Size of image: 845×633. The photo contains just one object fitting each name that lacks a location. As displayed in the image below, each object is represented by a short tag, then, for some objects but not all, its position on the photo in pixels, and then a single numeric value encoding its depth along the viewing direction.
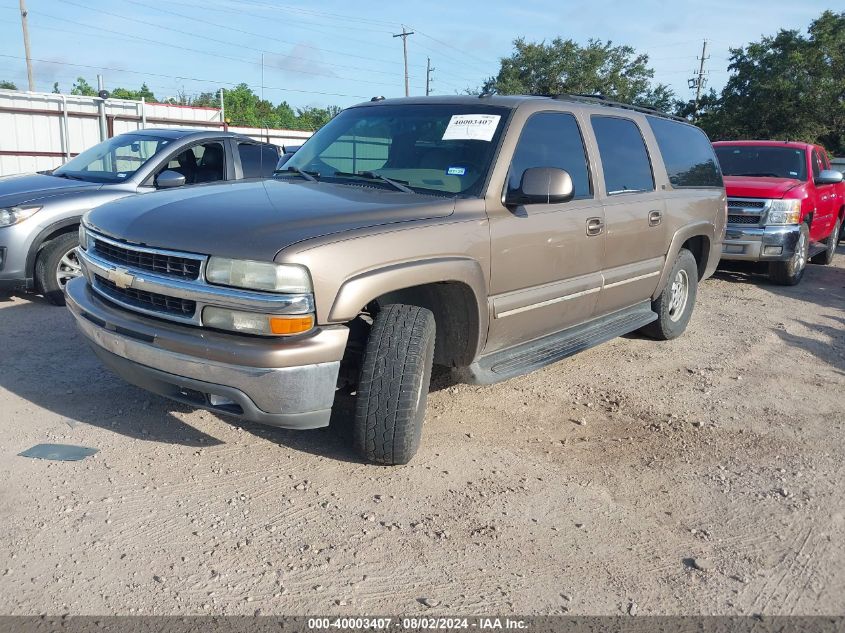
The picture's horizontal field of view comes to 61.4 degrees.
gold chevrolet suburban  3.03
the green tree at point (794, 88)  28.08
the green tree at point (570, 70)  39.62
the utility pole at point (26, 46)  35.12
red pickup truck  8.68
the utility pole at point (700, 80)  44.58
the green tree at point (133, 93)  46.30
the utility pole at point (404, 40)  50.25
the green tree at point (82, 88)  47.16
